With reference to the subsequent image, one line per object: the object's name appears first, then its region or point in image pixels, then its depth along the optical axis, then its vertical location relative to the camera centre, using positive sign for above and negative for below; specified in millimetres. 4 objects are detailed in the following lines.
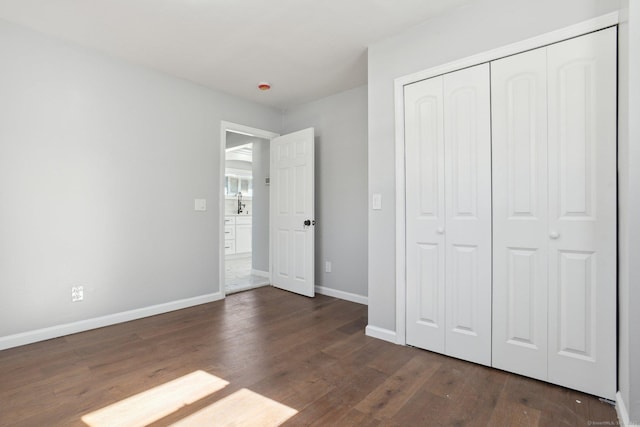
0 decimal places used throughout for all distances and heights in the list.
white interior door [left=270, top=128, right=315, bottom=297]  3863 -14
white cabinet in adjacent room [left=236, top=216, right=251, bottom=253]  7391 -558
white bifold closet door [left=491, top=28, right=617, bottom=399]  1692 -10
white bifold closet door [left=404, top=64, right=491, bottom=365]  2102 -20
